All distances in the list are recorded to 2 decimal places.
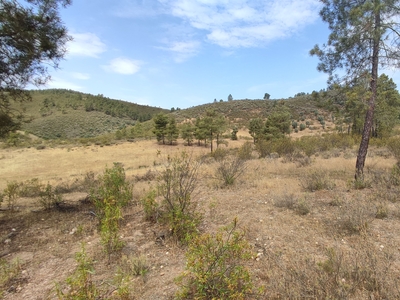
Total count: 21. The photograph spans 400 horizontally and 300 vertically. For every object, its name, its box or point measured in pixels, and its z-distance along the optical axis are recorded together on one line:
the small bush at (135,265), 3.47
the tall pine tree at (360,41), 7.05
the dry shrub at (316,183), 7.51
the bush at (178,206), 4.47
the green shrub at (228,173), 8.56
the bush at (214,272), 2.54
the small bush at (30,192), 9.28
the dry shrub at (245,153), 15.11
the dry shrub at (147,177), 11.07
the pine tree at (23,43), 4.87
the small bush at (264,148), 16.69
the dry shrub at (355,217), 4.32
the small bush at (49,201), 6.86
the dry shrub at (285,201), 5.92
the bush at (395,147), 10.05
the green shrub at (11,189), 6.48
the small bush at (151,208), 5.38
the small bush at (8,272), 3.42
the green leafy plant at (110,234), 3.89
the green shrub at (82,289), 2.33
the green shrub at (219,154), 15.91
